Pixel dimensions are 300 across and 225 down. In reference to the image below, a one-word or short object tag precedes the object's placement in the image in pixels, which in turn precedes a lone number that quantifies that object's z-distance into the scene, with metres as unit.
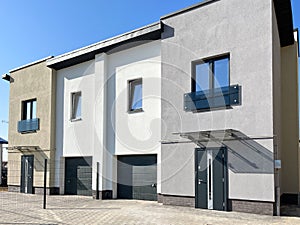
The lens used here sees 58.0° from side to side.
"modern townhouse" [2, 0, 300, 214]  7.81
